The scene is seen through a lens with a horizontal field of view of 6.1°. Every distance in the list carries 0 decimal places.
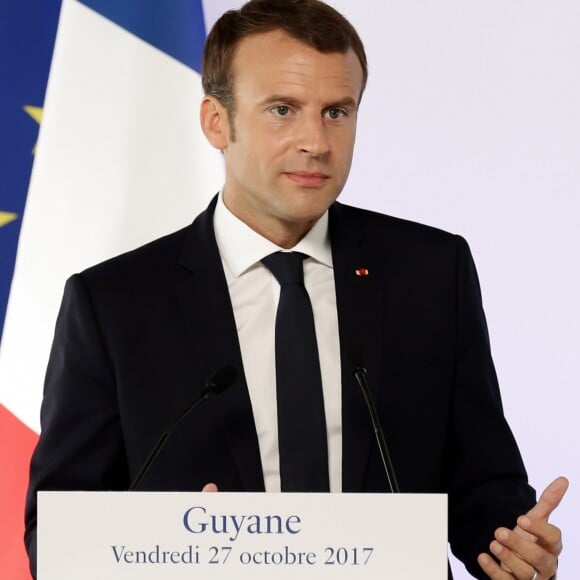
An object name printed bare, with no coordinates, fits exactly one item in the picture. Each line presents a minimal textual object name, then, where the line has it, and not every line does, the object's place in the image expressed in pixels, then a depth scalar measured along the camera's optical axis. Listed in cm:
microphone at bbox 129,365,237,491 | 576
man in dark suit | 598
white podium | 561
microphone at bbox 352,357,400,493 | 576
